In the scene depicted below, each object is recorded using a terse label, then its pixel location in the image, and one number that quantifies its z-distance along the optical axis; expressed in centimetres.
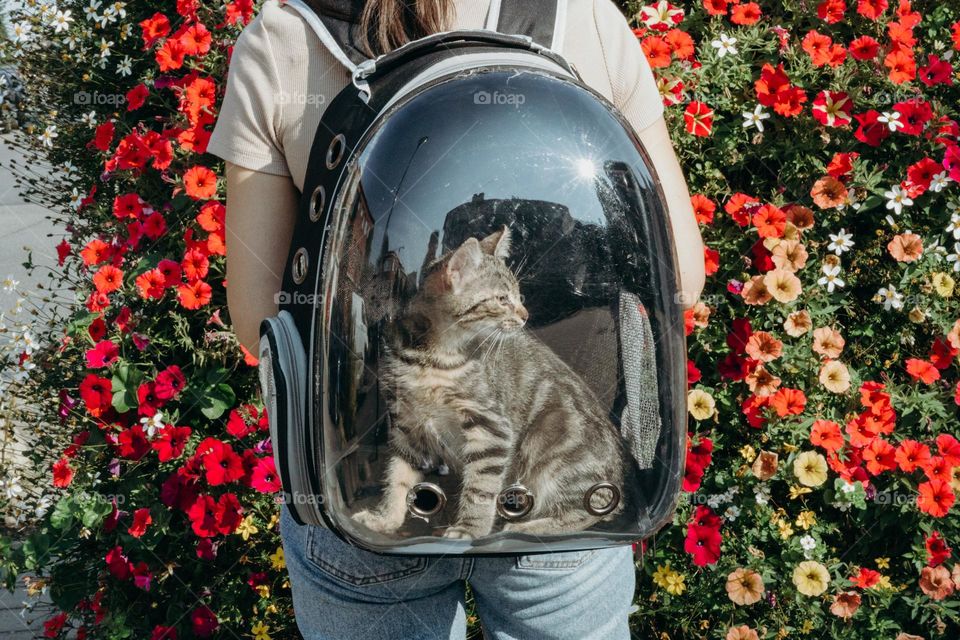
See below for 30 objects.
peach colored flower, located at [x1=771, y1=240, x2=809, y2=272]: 246
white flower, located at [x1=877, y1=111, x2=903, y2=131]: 249
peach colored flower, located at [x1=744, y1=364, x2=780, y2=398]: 244
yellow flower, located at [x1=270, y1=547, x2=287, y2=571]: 258
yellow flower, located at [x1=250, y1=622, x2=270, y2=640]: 267
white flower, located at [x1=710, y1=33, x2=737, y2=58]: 258
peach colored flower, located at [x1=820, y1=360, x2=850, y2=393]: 244
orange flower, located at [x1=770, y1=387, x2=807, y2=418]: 240
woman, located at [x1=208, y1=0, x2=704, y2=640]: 115
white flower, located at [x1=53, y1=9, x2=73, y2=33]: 301
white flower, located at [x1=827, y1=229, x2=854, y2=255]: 251
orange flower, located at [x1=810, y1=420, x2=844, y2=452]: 241
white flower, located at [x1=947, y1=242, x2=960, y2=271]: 250
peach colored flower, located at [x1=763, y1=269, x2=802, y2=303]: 244
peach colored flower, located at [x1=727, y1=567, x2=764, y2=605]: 238
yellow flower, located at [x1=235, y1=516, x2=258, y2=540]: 256
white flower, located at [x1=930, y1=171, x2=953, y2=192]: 250
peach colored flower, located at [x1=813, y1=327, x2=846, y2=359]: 245
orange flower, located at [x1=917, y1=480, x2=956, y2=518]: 234
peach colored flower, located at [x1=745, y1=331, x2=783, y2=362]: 244
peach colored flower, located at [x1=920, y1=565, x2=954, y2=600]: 237
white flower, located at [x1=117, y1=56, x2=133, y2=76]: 298
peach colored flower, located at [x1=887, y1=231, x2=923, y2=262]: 250
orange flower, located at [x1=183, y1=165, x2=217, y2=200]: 249
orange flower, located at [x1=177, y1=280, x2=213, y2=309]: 249
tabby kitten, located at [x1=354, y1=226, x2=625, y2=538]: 96
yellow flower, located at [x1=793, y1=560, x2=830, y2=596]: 238
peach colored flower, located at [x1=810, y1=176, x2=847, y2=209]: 251
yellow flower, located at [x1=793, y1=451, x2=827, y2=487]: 241
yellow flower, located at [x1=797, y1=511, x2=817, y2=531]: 245
